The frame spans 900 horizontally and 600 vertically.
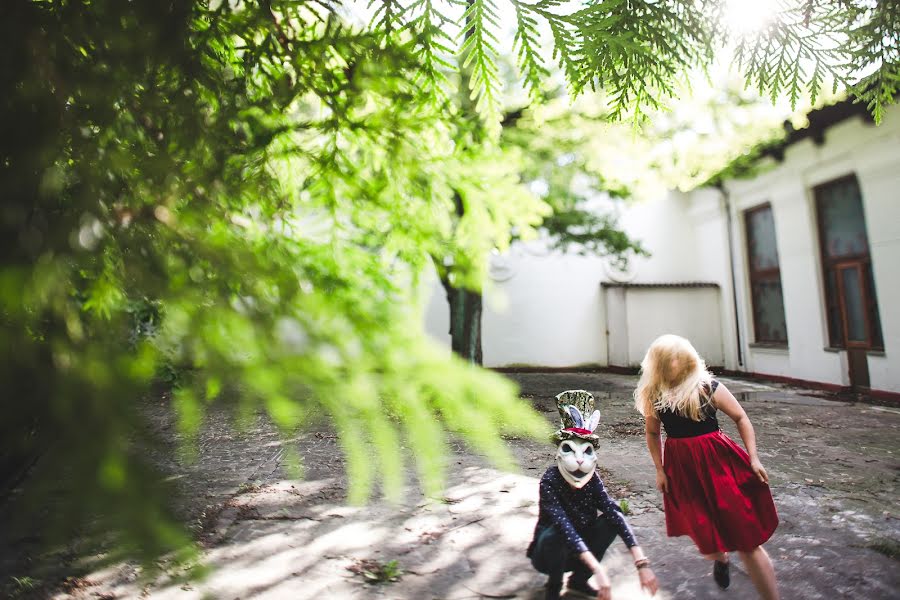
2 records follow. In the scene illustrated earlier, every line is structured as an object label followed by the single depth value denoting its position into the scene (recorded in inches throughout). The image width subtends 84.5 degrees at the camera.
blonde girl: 103.0
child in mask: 101.3
